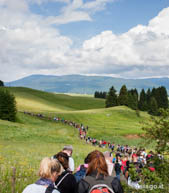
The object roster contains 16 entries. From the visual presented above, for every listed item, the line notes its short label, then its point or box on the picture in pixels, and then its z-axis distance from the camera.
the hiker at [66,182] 5.79
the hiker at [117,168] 10.28
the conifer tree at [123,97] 104.46
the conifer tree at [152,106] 110.66
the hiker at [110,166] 7.08
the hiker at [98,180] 4.72
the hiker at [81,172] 7.43
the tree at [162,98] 120.50
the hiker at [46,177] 4.47
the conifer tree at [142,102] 120.44
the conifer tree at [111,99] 105.68
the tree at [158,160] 6.27
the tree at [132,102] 107.06
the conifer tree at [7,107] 57.34
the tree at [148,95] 128.32
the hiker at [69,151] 8.12
